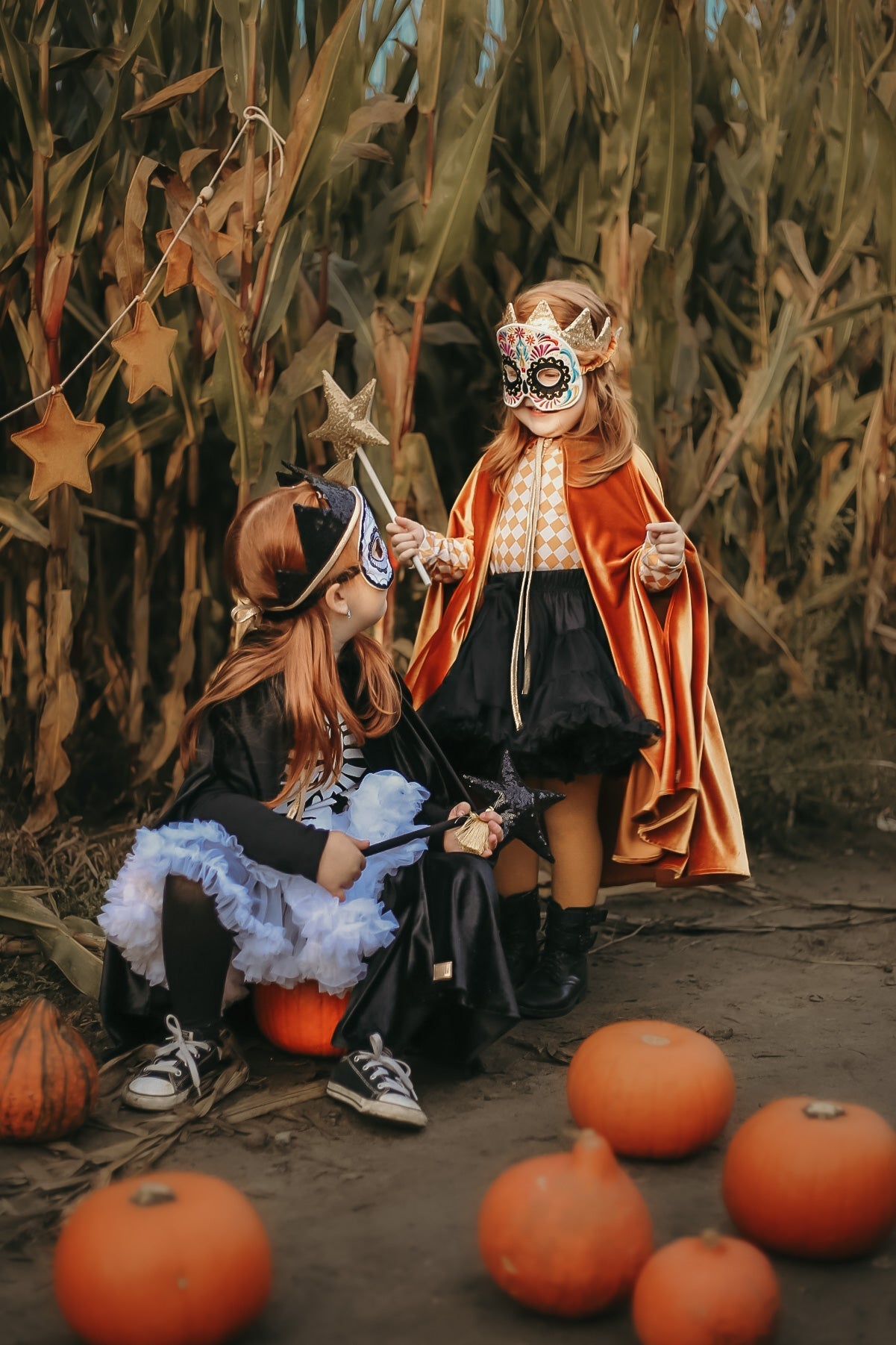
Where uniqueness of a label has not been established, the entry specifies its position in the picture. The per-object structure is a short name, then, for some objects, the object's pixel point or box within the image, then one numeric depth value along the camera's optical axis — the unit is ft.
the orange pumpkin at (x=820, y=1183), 5.32
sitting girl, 7.07
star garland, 8.71
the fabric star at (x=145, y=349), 8.69
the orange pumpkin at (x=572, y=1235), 4.90
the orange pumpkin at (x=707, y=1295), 4.52
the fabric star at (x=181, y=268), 9.07
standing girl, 8.81
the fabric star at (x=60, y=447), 8.87
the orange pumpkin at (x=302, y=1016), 7.57
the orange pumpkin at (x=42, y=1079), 6.52
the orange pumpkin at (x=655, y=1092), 6.36
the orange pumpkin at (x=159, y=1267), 4.62
